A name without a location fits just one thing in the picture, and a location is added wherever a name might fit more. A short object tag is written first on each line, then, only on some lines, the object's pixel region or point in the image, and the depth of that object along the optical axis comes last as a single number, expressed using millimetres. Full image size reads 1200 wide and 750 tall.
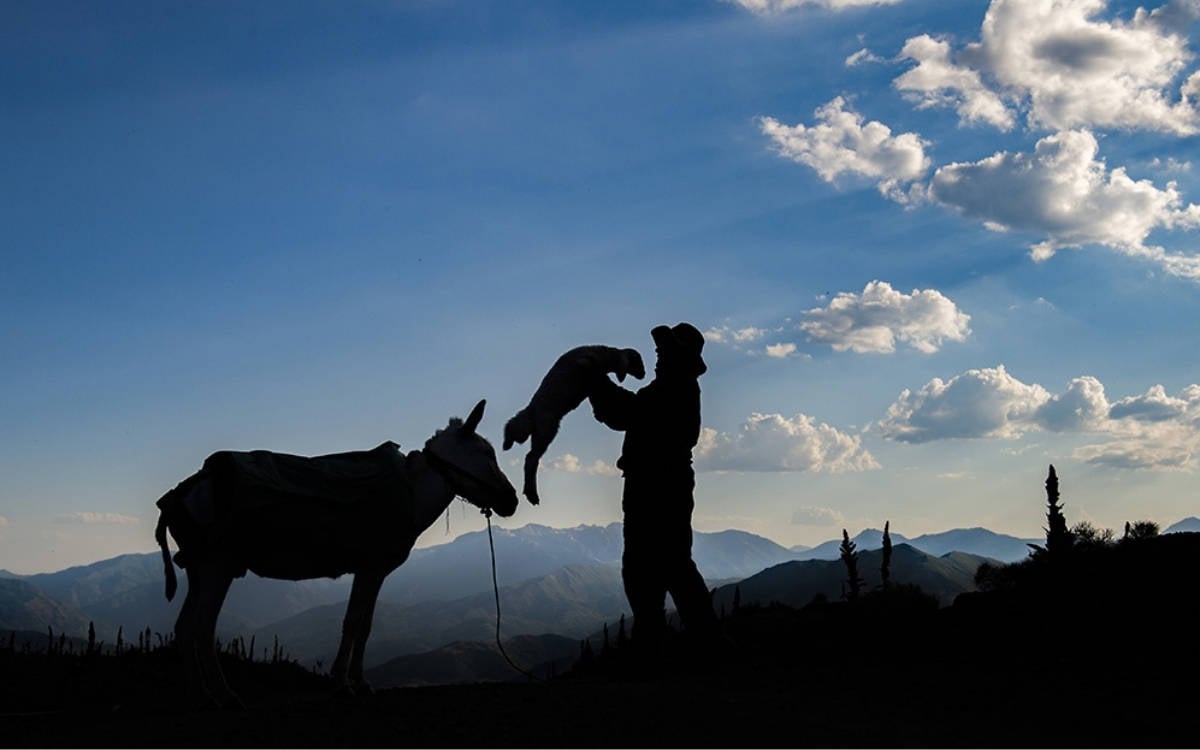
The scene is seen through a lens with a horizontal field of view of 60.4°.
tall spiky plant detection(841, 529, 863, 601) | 16391
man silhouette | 11742
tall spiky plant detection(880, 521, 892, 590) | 16803
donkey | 9883
